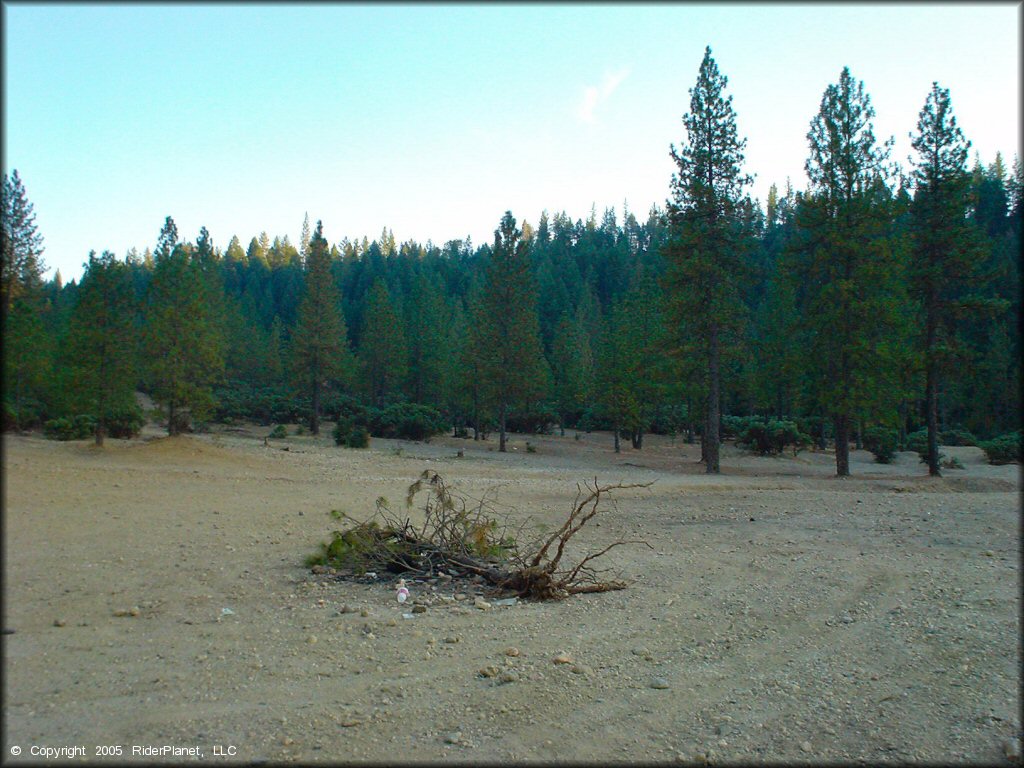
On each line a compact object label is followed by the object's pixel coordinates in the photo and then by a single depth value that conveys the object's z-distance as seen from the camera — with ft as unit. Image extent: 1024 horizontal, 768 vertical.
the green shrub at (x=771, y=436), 120.26
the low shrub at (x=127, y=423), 78.02
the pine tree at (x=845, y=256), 77.05
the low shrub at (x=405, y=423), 131.54
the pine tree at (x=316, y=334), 141.18
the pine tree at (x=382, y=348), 187.11
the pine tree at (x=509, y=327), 118.42
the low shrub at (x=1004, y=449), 95.09
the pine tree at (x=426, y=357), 190.80
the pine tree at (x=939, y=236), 76.43
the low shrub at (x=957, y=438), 134.72
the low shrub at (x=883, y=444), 111.55
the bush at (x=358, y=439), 103.16
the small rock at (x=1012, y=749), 14.02
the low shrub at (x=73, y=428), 82.43
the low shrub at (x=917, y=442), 129.80
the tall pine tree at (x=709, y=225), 85.46
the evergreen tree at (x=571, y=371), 178.40
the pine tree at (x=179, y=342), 85.46
